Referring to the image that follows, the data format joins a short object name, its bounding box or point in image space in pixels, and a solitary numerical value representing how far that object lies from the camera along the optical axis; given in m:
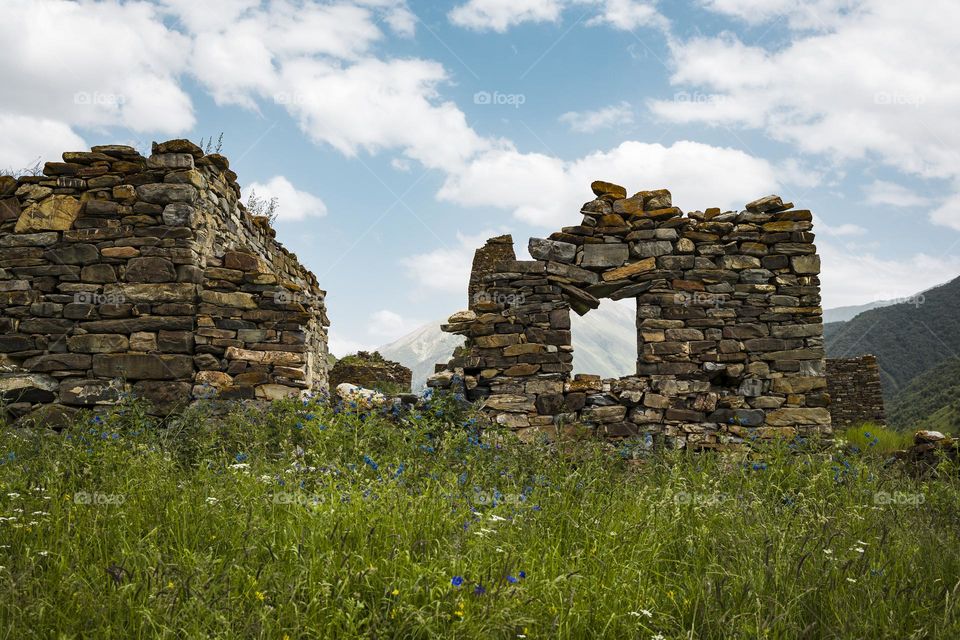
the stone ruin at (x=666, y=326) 7.27
